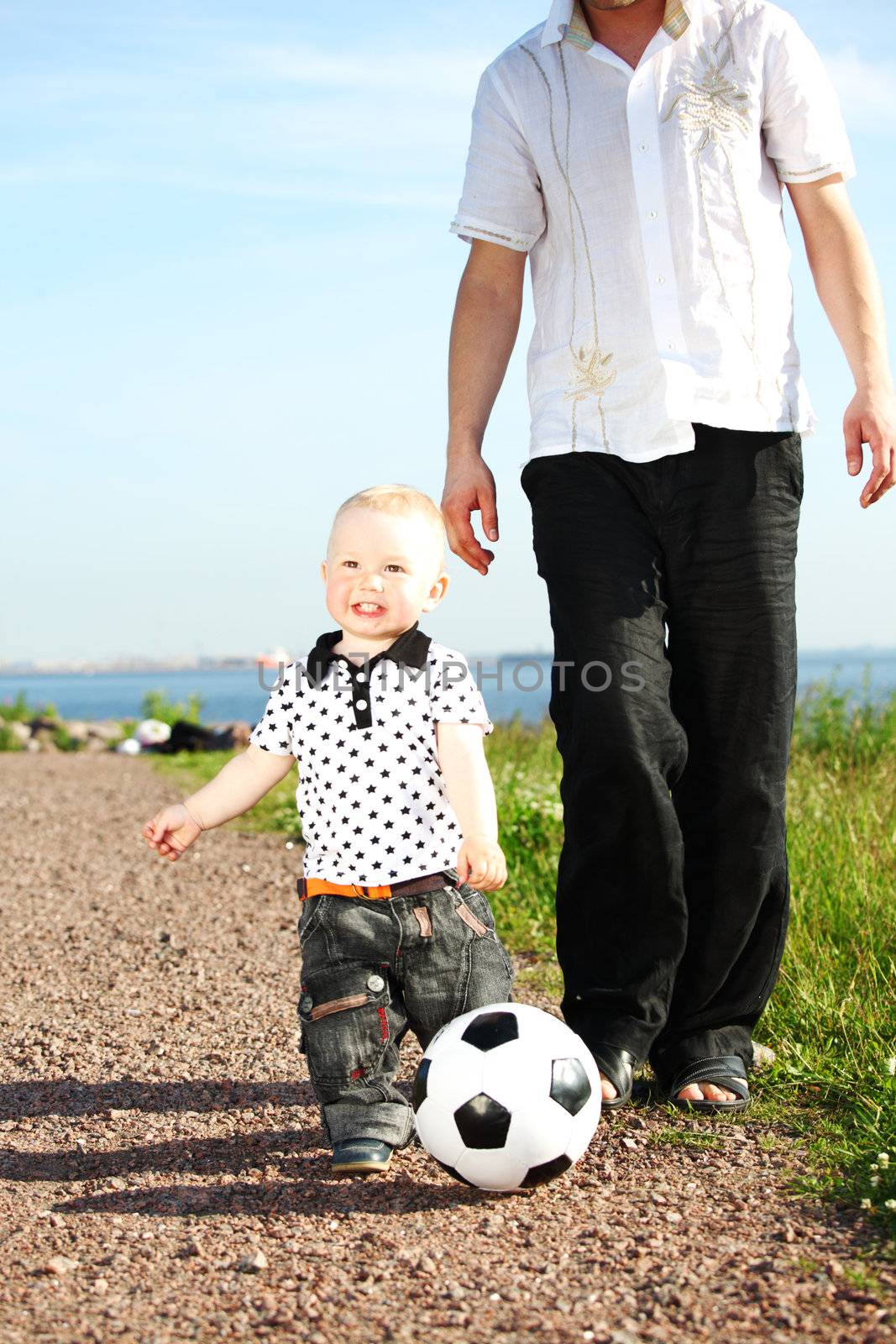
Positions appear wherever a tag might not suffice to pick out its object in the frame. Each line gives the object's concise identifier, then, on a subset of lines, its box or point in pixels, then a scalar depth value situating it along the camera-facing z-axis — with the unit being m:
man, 3.04
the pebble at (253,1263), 2.28
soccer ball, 2.56
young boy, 2.89
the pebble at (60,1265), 2.31
